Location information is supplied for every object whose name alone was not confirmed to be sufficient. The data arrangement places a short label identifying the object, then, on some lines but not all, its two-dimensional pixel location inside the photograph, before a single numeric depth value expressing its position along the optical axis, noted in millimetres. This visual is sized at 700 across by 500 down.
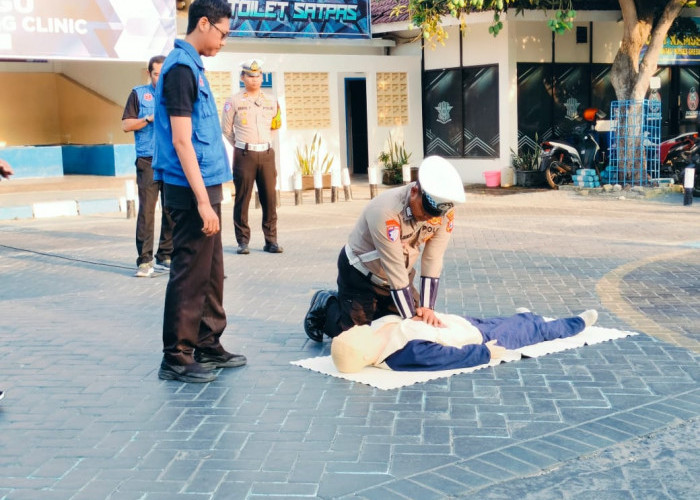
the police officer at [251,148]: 10227
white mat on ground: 5273
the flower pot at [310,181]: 18266
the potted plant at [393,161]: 19188
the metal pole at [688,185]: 13852
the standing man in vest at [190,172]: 5199
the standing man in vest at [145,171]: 8688
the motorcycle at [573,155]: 16719
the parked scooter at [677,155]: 16766
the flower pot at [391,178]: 19156
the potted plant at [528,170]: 17875
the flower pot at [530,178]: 17844
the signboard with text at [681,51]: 20328
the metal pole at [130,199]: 14383
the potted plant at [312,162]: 18359
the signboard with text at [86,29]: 14391
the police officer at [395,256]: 5212
